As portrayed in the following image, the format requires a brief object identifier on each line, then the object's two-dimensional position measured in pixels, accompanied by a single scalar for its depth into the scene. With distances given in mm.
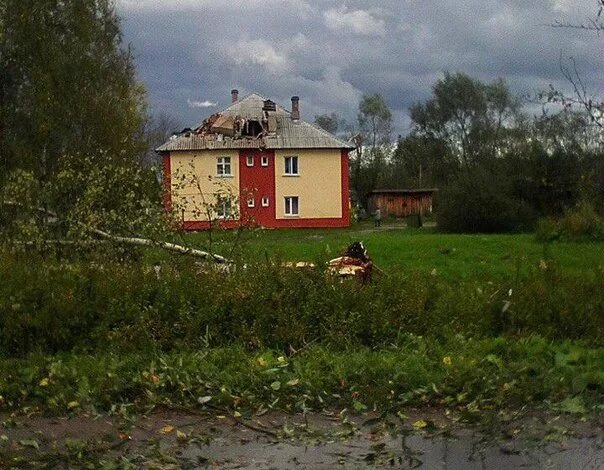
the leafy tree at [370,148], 75188
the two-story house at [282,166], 60688
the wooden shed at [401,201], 69875
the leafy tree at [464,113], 76438
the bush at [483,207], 45938
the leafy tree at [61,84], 34156
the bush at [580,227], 30984
